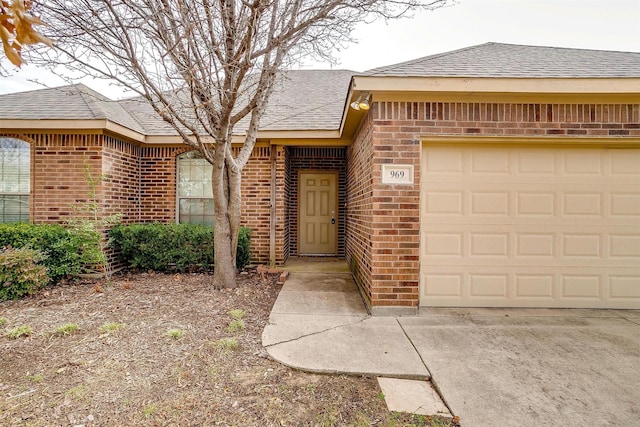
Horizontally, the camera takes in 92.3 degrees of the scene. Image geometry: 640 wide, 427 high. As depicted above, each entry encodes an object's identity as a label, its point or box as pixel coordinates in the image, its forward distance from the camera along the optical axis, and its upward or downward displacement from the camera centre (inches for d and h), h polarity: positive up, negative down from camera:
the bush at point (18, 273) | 174.7 -35.5
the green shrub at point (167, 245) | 234.1 -24.9
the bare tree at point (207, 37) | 145.4 +88.0
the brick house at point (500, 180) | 153.6 +17.2
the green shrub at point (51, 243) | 194.9 -20.1
